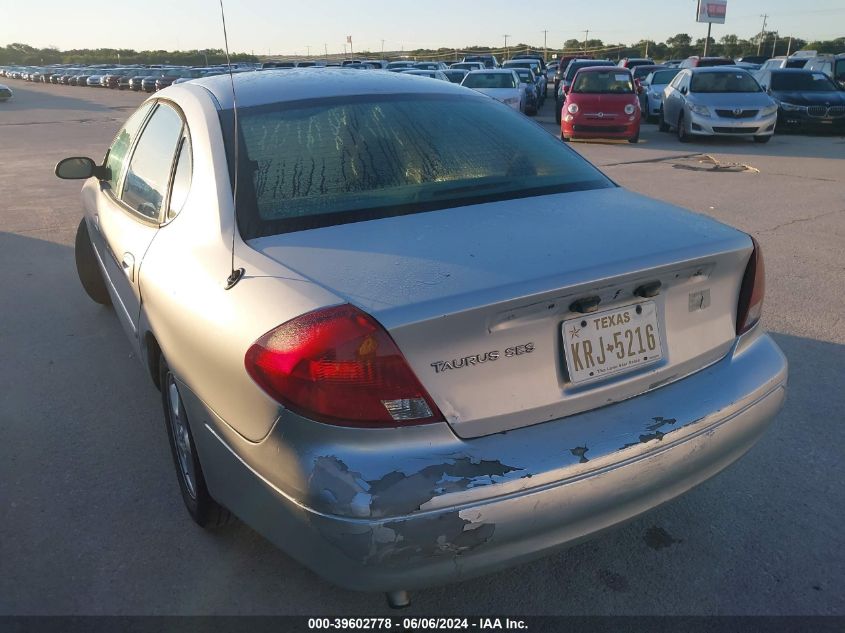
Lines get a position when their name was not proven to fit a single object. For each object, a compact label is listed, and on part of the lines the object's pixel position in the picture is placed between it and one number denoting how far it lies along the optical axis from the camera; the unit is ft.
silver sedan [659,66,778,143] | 44.65
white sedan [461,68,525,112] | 55.72
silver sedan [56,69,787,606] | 5.86
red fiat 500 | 46.70
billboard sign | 155.12
